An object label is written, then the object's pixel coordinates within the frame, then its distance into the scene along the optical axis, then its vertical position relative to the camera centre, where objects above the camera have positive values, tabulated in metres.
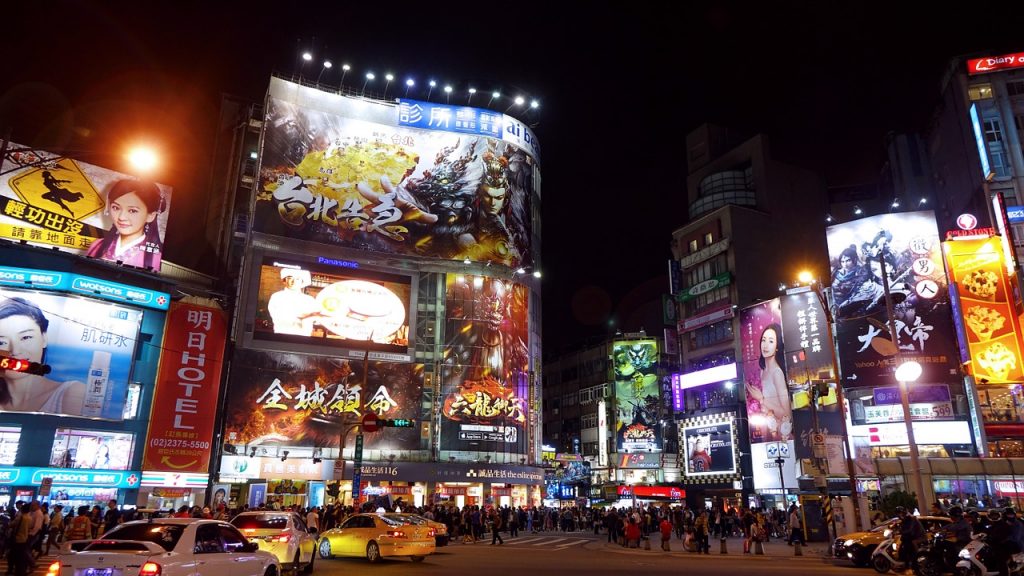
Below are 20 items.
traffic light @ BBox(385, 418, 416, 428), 28.52 +2.38
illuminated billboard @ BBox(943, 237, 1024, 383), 43.47 +11.04
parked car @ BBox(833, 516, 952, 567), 20.53 -1.69
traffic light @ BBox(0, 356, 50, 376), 15.71 +2.57
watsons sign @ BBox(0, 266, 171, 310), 36.31 +10.24
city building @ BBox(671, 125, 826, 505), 63.75 +22.47
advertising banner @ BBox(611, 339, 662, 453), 75.00 +9.45
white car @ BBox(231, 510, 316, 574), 15.75 -1.21
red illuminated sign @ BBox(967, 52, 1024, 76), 51.56 +30.68
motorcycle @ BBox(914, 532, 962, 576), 16.38 -1.63
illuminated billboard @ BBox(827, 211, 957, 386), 48.38 +13.30
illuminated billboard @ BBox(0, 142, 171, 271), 39.81 +15.73
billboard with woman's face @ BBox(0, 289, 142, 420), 35.81 +6.71
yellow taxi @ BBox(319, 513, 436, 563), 19.50 -1.57
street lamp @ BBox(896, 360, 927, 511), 24.22 +2.96
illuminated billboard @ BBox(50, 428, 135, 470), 36.75 +1.60
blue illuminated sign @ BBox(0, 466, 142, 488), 34.44 +0.15
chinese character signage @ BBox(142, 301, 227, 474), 39.59 +5.03
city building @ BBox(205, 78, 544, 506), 47.56 +13.23
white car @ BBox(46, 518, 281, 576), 8.92 -0.95
